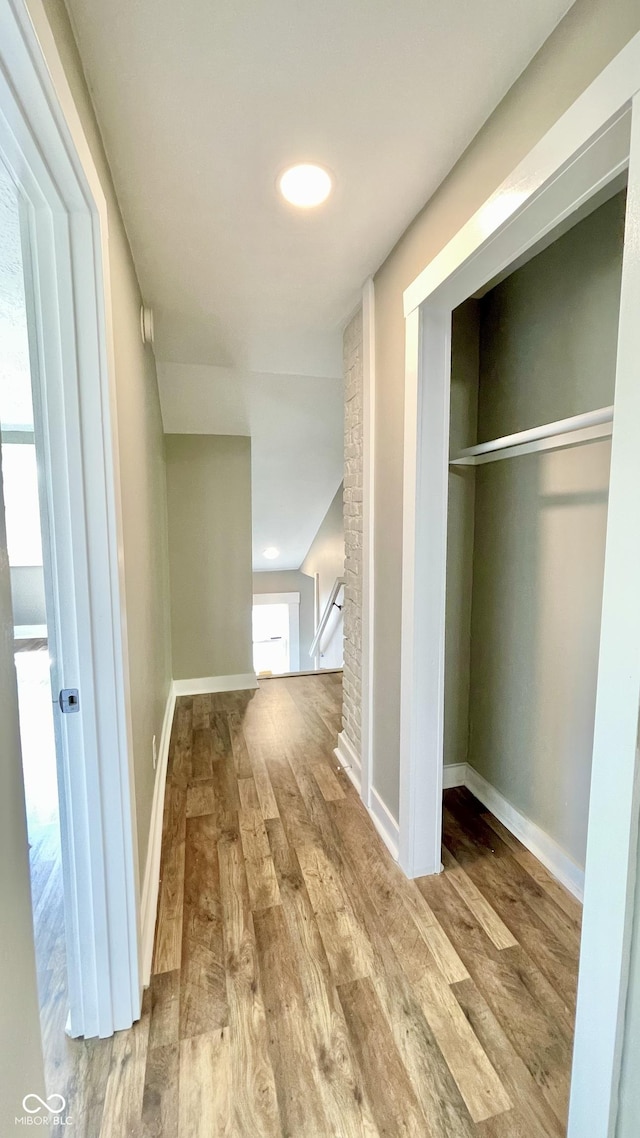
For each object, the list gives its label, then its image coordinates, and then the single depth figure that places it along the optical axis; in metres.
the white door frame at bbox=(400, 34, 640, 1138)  0.74
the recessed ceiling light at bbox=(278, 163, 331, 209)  1.25
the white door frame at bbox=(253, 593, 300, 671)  6.87
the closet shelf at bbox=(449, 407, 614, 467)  1.24
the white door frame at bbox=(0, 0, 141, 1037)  1.00
